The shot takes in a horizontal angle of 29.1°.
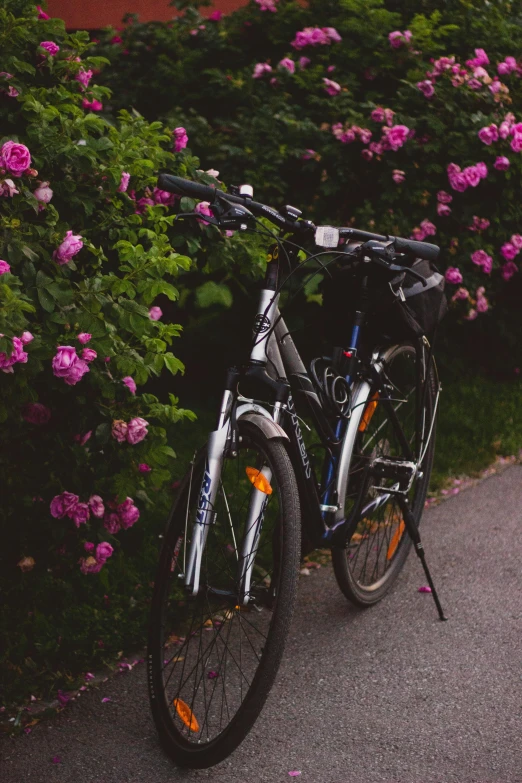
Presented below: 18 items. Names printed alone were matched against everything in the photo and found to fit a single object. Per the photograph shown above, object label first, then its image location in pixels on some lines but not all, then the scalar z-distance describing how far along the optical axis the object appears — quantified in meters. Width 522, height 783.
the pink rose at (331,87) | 5.86
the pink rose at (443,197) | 5.74
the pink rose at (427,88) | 5.72
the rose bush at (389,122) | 5.73
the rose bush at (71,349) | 2.91
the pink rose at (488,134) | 5.50
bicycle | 2.73
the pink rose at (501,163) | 5.62
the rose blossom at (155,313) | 3.65
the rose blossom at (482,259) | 5.81
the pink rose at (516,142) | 5.59
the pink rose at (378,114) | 5.63
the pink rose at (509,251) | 5.94
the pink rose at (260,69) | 6.19
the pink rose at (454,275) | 5.71
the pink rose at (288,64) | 6.08
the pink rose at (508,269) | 6.09
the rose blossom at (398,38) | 5.95
